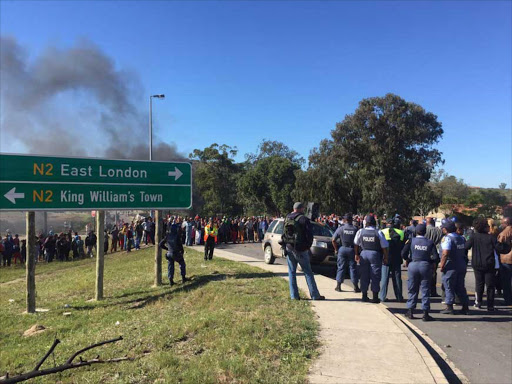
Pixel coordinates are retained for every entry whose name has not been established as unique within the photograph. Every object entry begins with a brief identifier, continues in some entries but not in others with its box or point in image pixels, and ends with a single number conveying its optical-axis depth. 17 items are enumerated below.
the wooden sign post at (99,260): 9.79
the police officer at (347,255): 8.42
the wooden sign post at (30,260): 9.11
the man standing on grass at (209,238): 13.60
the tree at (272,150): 63.56
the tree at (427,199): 30.12
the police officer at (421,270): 6.70
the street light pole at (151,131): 26.21
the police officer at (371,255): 7.44
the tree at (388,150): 30.05
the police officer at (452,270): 7.27
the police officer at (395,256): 8.25
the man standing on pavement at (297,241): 7.09
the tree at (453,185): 74.62
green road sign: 8.73
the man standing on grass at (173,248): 9.92
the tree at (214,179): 48.03
